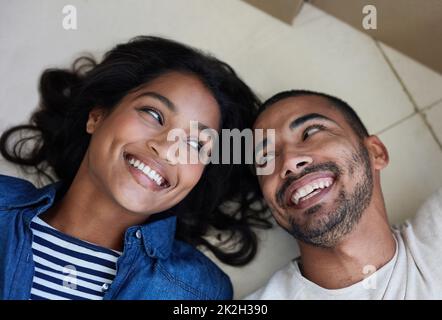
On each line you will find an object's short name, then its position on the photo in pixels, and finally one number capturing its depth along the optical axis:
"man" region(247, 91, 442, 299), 1.10
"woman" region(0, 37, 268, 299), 1.12
